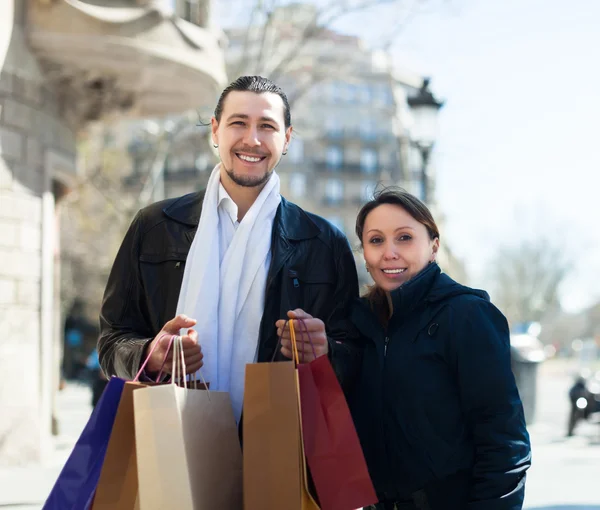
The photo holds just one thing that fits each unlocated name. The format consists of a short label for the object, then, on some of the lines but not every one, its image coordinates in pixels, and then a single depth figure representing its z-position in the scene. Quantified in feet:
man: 10.10
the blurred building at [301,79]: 41.70
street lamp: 40.63
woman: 9.52
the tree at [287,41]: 57.06
